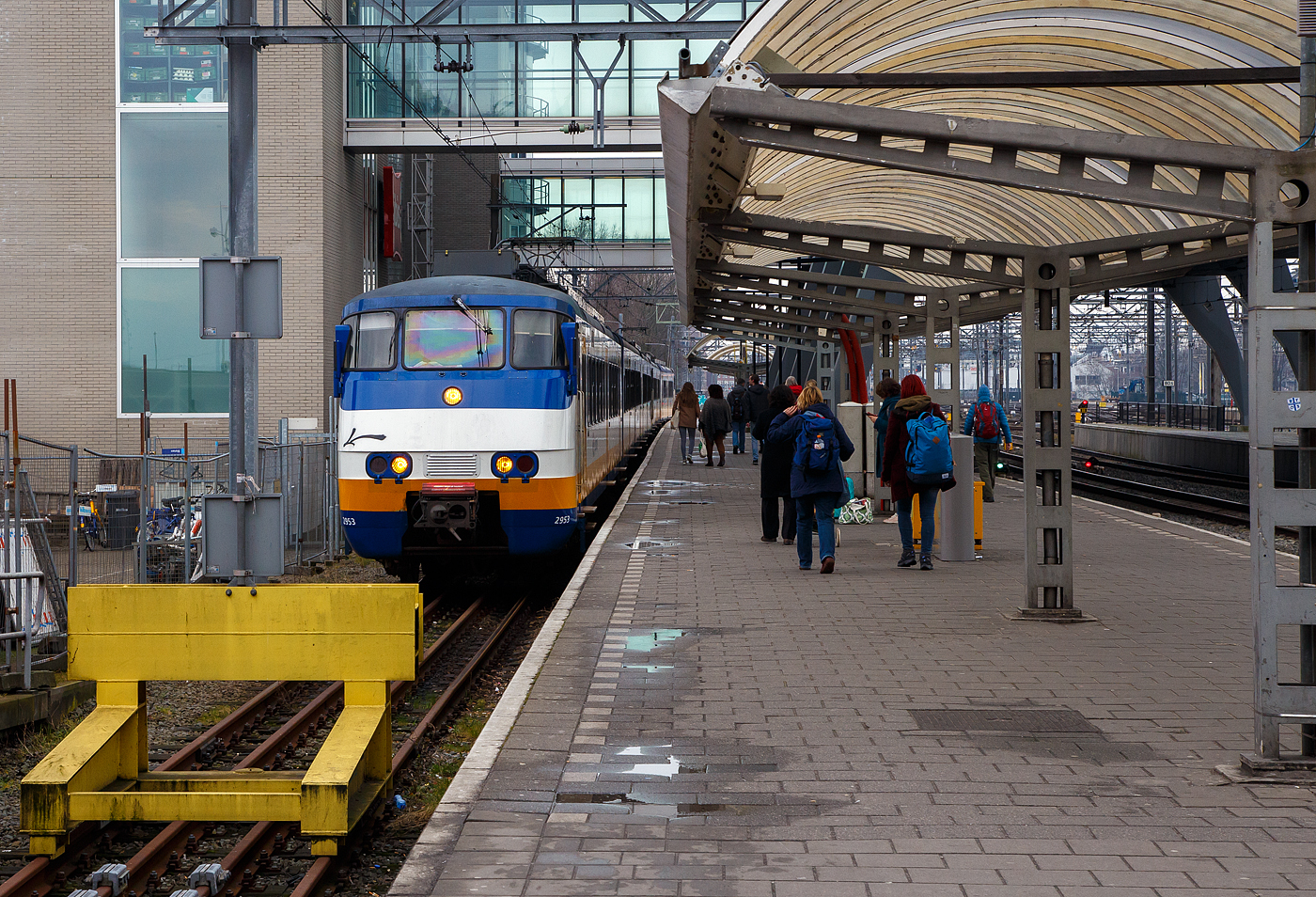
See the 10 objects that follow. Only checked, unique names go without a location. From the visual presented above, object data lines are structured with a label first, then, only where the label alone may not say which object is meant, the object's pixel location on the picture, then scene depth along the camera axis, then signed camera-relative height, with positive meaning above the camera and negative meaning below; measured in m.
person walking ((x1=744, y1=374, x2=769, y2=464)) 25.98 +0.69
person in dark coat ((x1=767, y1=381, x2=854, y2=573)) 12.23 -0.62
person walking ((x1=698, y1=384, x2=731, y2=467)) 28.06 +0.37
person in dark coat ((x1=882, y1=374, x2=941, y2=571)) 12.16 -0.39
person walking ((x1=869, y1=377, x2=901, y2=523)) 14.23 +0.36
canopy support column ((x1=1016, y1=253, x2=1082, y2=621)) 9.62 -0.01
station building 24.02 +3.97
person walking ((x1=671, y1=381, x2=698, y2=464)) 29.67 +0.50
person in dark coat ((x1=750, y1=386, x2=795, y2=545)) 14.20 -0.43
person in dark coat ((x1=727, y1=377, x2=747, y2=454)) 31.57 +0.41
